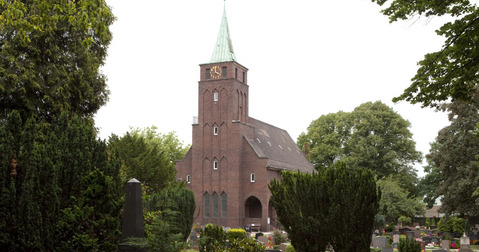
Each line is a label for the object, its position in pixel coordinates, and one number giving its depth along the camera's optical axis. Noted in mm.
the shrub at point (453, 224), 32219
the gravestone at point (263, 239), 27744
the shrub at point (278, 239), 25831
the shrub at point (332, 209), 13930
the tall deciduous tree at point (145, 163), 28484
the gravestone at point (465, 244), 22889
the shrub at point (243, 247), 15552
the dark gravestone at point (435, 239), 29931
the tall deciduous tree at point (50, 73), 19312
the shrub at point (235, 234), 25452
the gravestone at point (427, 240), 30466
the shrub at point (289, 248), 20259
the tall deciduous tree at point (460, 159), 29875
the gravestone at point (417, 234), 35316
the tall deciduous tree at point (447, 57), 10547
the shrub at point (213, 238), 16544
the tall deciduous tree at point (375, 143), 54469
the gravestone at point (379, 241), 25645
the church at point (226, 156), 49031
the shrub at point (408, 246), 17953
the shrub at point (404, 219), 44588
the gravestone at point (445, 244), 26203
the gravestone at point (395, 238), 29836
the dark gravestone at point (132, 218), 11719
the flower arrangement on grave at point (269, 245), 24875
